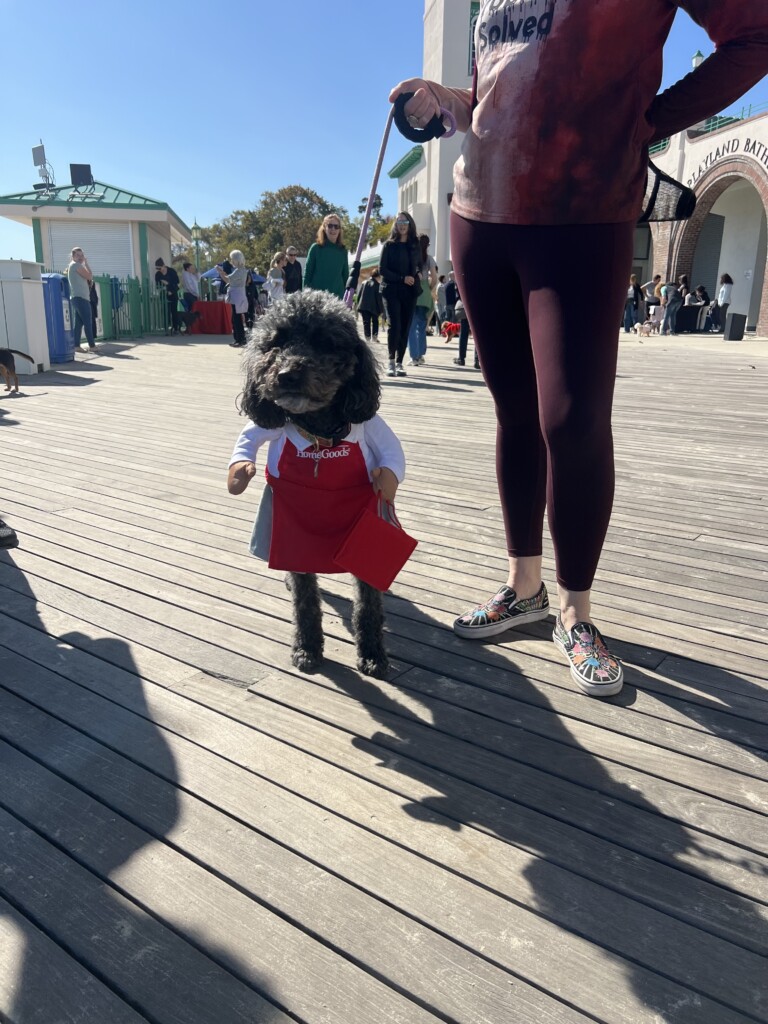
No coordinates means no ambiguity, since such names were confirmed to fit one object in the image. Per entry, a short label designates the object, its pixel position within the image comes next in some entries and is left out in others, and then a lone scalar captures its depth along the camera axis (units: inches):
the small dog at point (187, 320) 757.3
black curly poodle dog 82.4
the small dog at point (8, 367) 313.7
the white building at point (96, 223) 805.9
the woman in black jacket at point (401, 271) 324.2
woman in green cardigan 309.6
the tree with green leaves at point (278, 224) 2100.1
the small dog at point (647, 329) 843.9
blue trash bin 439.8
